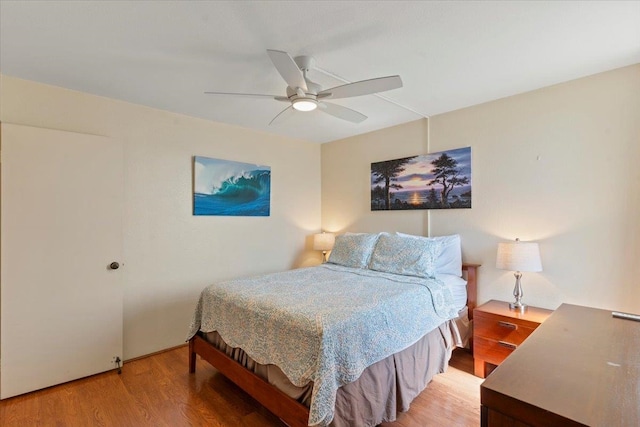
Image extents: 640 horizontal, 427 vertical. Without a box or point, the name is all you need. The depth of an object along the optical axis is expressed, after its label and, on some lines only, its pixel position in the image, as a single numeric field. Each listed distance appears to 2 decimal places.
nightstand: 2.30
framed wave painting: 3.34
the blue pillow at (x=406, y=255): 2.77
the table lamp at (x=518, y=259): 2.42
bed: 1.64
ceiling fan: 1.82
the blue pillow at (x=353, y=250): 3.25
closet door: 2.26
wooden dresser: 0.82
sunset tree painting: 3.15
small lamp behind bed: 4.10
